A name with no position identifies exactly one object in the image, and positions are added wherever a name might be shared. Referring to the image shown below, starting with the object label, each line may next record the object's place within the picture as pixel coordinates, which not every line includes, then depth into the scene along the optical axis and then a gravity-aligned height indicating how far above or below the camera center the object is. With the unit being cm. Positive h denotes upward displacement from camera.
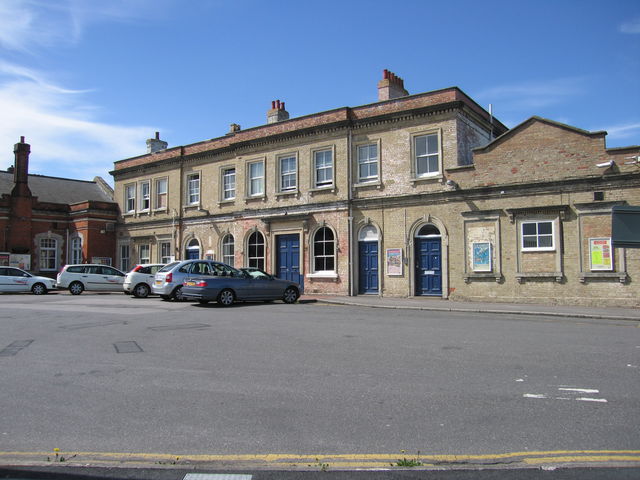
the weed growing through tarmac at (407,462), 421 -165
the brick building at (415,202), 1738 +242
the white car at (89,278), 2502 -73
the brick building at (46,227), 3244 +238
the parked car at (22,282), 2497 -90
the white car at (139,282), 2227 -82
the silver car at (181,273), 1862 -37
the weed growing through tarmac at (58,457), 438 -166
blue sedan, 1717 -87
